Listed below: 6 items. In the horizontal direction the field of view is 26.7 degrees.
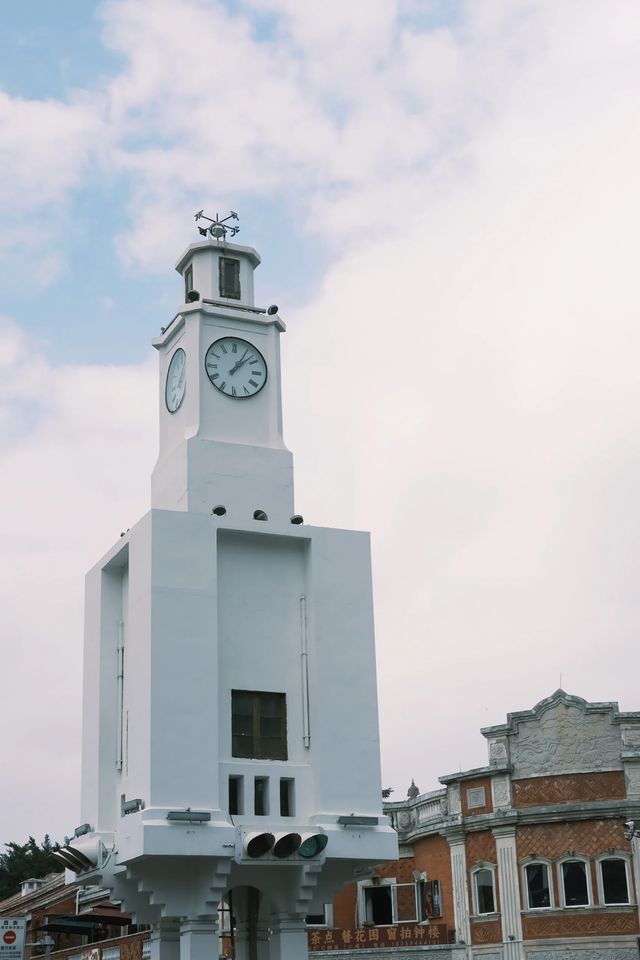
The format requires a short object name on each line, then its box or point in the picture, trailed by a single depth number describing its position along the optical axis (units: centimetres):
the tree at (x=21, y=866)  7588
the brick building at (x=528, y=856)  3797
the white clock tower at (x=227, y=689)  2467
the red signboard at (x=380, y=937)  4050
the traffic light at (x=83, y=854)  2592
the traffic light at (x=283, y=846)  2450
